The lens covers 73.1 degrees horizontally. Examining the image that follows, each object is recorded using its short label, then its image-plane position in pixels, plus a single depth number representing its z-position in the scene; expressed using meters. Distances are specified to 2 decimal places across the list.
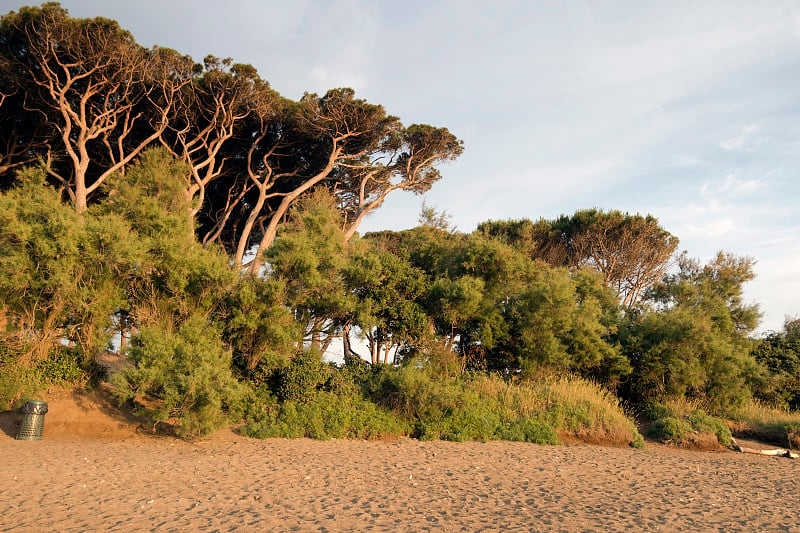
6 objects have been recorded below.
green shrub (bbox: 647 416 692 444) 13.98
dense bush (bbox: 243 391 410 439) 11.24
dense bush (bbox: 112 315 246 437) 9.73
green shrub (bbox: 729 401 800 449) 15.11
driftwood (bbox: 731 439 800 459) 13.70
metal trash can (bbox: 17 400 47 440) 9.71
